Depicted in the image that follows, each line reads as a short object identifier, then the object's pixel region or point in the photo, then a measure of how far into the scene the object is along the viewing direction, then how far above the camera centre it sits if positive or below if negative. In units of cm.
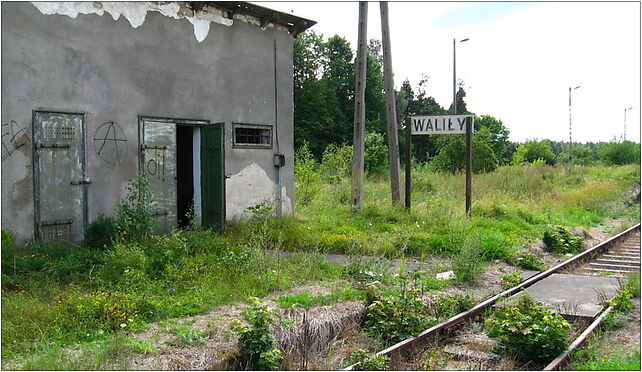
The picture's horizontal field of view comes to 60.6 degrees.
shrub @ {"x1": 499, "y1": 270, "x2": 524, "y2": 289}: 880 -174
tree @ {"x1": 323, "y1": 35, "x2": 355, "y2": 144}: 5169 +919
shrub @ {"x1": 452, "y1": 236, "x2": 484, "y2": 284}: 905 -154
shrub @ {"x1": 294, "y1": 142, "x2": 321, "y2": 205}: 1844 -27
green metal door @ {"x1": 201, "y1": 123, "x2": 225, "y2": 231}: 1205 -2
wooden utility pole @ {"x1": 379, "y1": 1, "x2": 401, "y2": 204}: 1578 +201
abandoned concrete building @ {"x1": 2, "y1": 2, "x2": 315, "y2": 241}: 998 +140
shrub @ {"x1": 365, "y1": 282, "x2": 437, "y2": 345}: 664 -181
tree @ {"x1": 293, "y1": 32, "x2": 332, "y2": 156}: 4844 +621
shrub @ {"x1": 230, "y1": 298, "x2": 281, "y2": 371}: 542 -172
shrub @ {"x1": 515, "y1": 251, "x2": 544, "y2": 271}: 1033 -170
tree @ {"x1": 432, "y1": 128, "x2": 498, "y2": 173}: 3247 +109
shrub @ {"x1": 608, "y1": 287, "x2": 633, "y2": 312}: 745 -179
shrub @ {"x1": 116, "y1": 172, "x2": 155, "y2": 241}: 1005 -74
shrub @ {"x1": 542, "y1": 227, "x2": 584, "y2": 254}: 1208 -155
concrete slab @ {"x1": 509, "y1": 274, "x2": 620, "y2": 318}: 746 -183
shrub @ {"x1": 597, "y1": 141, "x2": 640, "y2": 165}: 4400 +151
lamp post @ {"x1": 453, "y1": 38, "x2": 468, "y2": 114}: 3140 +616
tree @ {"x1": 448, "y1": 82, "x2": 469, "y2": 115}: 5927 +794
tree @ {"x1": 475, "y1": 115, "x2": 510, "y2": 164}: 7150 +567
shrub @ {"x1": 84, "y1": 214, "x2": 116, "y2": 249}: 1018 -108
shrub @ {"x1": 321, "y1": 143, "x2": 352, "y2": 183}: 2624 +53
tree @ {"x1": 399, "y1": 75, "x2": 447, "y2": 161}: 6178 +816
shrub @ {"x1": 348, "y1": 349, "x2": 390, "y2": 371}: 547 -190
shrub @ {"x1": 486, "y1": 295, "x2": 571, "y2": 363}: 596 -179
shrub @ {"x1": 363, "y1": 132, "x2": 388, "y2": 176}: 3716 +120
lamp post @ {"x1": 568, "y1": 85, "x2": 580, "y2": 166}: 3844 +455
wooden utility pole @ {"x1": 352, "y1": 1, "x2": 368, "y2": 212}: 1517 +166
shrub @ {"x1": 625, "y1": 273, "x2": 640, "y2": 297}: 812 -170
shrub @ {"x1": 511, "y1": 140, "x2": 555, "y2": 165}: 7662 +286
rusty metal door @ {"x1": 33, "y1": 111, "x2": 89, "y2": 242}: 1010 +0
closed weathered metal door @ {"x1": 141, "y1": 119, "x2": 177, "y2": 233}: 1174 +20
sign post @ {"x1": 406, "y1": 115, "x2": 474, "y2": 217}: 1406 +122
